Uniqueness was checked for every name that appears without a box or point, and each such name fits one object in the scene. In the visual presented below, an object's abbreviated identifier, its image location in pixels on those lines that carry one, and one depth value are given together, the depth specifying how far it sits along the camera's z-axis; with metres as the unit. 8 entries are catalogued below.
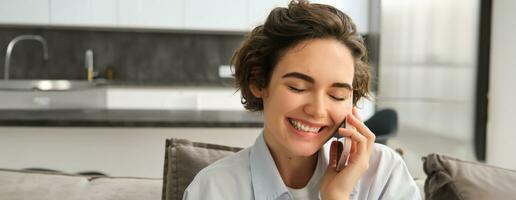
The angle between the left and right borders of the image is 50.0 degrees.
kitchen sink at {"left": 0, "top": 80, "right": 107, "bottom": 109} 2.98
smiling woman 1.09
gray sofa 1.27
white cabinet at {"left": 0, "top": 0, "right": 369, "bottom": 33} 4.78
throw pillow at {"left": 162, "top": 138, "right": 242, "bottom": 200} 1.28
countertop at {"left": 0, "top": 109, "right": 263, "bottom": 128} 2.18
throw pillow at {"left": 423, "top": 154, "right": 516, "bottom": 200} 1.26
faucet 5.10
